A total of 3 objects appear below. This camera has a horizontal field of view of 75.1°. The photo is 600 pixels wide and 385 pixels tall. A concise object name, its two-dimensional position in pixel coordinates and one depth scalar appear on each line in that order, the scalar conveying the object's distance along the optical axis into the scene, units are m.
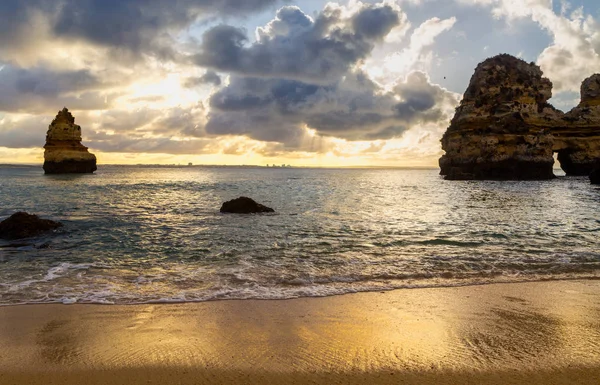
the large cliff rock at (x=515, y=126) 61.97
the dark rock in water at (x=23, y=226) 14.25
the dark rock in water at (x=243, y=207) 22.23
